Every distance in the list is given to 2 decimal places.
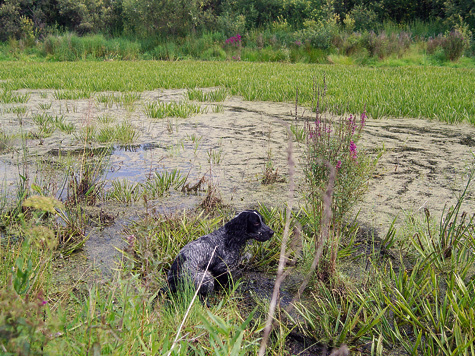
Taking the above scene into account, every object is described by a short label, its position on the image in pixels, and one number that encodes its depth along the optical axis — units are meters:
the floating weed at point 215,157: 4.22
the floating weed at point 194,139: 4.87
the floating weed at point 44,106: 6.71
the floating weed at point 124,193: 3.41
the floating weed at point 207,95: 7.69
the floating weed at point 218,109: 6.61
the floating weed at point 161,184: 3.54
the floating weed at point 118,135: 5.08
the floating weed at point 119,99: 7.07
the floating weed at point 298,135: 4.93
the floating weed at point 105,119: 5.88
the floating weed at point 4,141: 4.67
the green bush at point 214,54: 17.70
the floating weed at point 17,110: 6.43
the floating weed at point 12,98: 7.28
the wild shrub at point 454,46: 14.47
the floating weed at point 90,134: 5.05
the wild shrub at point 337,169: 2.59
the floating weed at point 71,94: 7.81
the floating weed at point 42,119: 5.66
